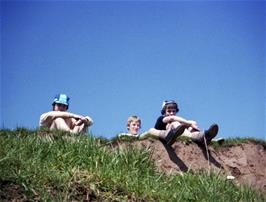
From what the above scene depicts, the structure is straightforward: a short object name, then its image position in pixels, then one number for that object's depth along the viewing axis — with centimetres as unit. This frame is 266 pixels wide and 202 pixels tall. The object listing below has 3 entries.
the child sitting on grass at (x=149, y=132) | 852
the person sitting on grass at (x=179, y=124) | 879
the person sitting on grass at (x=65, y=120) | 908
